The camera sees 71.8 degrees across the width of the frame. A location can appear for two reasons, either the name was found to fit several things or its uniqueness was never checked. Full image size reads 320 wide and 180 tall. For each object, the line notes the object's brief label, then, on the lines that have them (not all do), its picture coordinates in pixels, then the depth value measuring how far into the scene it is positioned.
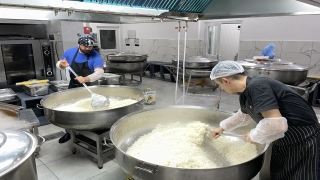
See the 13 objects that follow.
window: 7.82
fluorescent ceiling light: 1.06
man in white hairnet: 1.13
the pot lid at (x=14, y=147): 0.94
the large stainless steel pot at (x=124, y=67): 5.37
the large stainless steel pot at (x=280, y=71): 3.02
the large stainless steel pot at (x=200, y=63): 4.64
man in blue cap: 2.65
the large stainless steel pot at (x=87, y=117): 1.75
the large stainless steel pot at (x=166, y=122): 0.99
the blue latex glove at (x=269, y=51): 3.68
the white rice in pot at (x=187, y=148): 1.28
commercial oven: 3.25
